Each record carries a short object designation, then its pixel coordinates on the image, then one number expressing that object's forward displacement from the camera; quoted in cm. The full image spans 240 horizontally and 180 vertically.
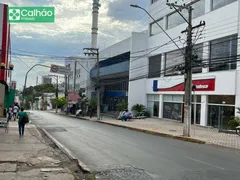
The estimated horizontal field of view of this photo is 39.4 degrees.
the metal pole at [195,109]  3213
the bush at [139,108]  4394
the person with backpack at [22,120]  1848
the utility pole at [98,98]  4253
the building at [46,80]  14427
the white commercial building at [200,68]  2730
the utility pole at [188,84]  2083
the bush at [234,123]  2292
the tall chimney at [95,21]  6742
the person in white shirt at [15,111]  3388
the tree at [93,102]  5465
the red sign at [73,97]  6206
